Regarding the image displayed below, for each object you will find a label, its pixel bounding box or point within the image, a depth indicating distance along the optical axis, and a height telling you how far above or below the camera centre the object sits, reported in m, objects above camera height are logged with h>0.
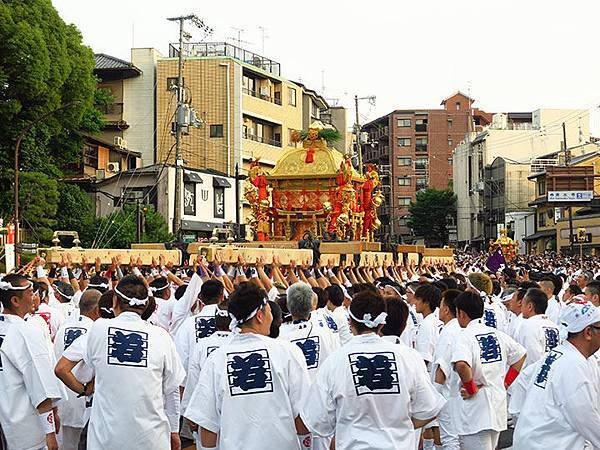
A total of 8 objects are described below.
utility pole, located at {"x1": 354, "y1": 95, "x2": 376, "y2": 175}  38.48 +6.33
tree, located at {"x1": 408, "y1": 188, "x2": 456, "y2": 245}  70.25 +2.97
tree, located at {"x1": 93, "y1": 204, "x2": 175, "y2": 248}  31.97 +0.85
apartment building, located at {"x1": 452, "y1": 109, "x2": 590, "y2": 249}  64.44 +7.62
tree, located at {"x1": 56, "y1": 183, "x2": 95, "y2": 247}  33.81 +1.44
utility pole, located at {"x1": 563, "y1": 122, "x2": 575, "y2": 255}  45.74 +1.64
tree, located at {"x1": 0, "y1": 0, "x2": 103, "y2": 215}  27.36 +5.61
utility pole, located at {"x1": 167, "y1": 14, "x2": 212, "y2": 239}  27.86 +4.25
